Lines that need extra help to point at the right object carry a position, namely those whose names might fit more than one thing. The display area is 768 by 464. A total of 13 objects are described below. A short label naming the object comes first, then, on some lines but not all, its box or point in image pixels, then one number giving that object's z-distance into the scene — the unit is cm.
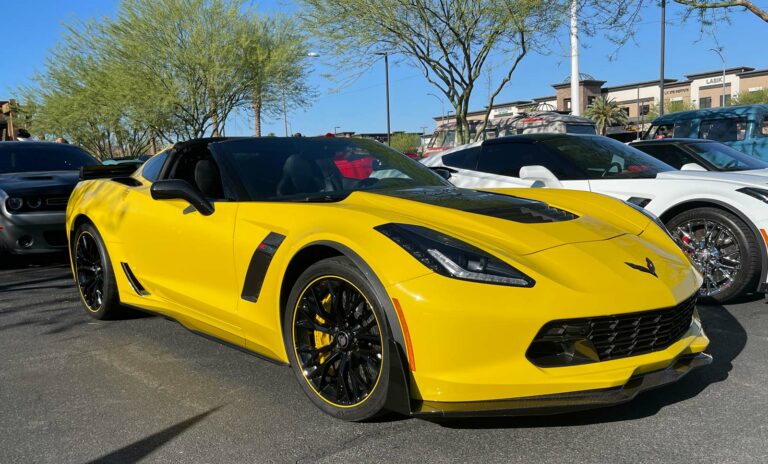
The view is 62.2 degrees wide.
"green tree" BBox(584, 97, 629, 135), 6556
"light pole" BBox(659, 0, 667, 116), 2230
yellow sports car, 244
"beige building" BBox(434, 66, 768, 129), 6788
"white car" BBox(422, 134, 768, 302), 488
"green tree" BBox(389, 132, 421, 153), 7459
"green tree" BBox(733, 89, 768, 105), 5700
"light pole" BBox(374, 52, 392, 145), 3455
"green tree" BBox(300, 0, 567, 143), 1600
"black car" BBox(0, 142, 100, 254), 667
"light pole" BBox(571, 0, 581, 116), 1574
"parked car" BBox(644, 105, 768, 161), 1159
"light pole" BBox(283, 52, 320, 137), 2353
